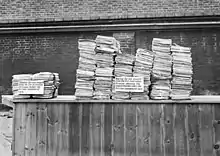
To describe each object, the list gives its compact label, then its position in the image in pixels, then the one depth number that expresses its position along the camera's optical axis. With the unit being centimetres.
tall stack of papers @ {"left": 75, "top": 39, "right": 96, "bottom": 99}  365
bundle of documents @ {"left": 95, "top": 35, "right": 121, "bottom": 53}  370
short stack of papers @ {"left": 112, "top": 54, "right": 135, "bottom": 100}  362
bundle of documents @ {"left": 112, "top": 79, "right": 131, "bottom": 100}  356
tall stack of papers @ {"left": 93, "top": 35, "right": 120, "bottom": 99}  363
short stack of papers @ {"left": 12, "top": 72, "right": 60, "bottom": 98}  377
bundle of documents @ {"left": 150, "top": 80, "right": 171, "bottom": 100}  349
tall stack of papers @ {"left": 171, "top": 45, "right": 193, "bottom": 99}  348
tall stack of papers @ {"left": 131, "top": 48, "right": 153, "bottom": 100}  356
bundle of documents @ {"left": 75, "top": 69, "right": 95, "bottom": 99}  364
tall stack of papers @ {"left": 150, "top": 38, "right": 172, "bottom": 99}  353
